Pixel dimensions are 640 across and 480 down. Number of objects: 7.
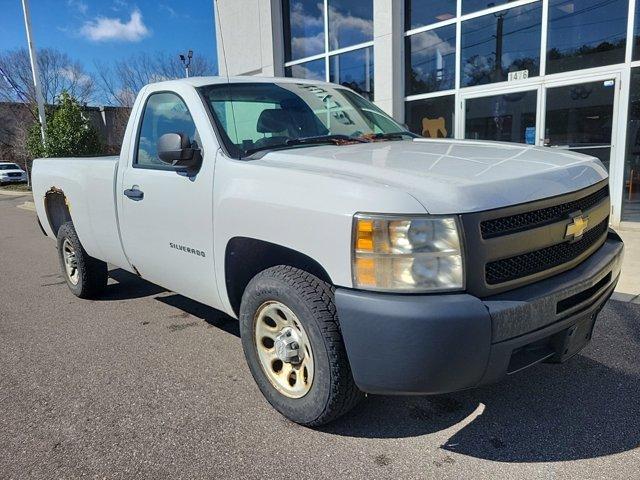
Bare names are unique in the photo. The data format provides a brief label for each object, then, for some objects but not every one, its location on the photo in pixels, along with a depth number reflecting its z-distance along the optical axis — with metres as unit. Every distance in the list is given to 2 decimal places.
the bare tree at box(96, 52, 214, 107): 31.22
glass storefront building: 7.62
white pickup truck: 2.16
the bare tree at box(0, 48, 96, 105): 30.25
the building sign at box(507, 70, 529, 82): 8.54
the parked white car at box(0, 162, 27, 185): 30.25
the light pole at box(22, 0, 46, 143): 17.87
